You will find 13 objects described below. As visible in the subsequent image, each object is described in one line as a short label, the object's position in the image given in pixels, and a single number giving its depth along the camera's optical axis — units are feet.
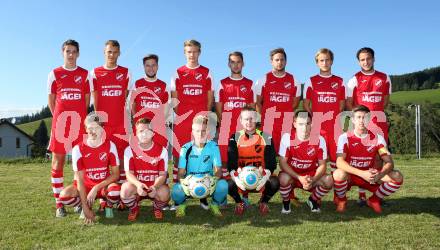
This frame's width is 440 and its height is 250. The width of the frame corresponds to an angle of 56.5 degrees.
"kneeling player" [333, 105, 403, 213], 19.06
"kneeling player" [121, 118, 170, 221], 17.63
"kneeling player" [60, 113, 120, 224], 17.85
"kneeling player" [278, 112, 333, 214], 18.89
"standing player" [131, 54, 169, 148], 21.65
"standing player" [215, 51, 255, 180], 21.89
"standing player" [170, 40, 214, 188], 21.75
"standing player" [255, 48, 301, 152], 21.97
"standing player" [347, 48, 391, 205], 21.53
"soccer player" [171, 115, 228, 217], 18.49
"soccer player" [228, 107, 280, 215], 18.75
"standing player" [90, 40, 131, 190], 20.71
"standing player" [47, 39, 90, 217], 19.83
